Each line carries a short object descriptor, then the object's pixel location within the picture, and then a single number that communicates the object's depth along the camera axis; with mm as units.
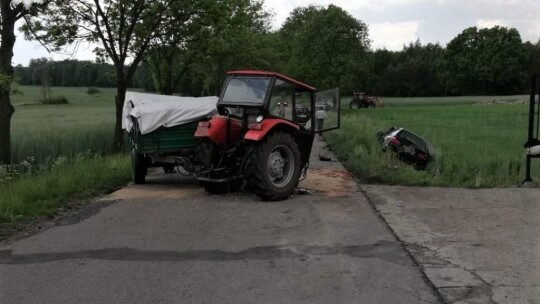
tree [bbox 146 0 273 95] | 18862
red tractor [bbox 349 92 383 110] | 65262
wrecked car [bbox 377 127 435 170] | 15188
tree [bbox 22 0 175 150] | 17250
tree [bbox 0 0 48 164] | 12297
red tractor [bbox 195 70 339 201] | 9555
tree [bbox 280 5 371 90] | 59969
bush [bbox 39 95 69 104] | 67375
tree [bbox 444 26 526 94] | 104938
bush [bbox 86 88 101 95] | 73125
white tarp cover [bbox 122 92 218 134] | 10977
